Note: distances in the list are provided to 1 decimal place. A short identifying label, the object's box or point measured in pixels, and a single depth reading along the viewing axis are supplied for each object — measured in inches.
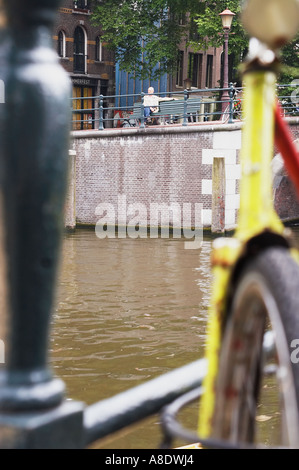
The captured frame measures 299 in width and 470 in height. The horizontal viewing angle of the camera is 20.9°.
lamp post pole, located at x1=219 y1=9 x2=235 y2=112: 808.3
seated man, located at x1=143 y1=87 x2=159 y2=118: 897.0
